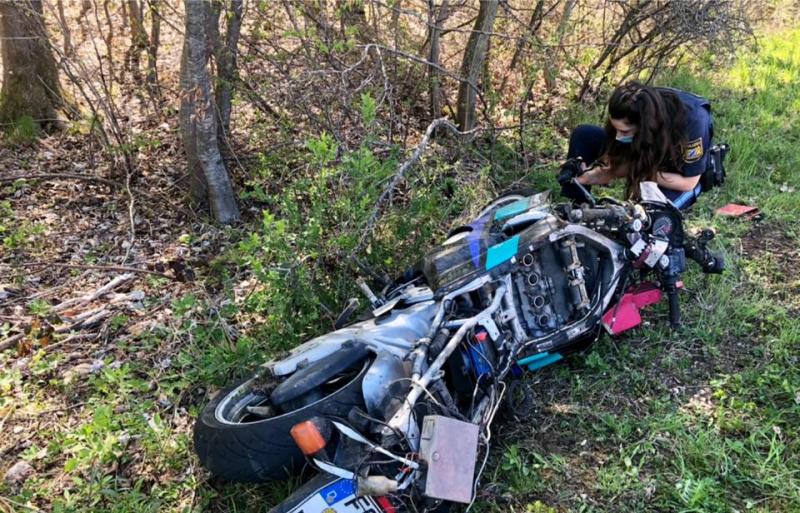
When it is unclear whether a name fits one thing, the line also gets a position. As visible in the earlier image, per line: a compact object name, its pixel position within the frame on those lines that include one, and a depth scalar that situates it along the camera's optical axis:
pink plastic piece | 3.39
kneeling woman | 3.67
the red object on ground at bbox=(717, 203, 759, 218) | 4.70
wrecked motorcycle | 2.33
